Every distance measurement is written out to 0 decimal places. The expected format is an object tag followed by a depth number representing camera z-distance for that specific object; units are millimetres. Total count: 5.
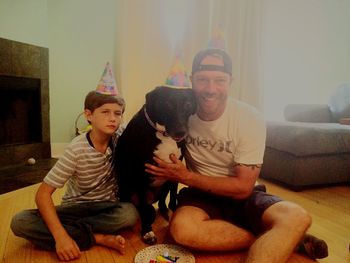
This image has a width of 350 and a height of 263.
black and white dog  1215
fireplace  2502
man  1168
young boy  1166
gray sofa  2102
